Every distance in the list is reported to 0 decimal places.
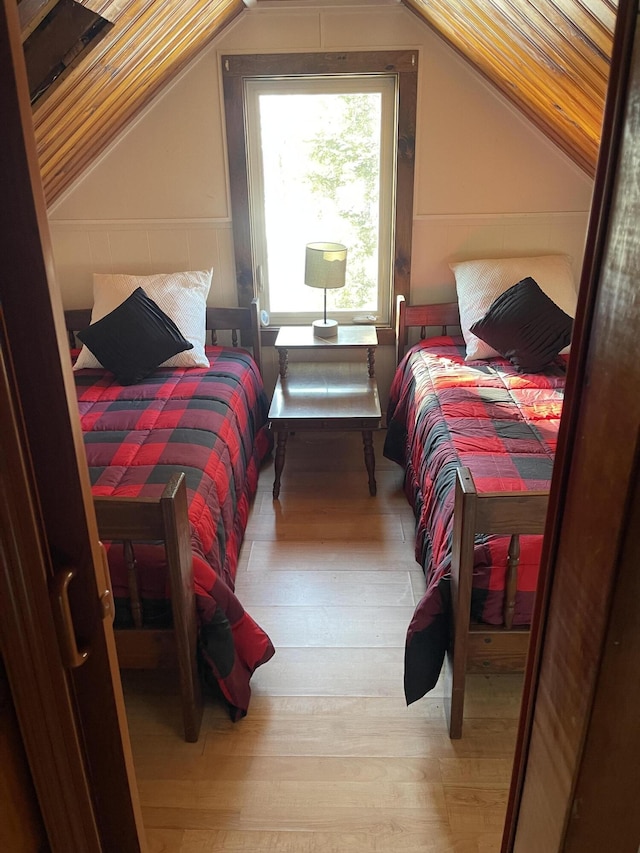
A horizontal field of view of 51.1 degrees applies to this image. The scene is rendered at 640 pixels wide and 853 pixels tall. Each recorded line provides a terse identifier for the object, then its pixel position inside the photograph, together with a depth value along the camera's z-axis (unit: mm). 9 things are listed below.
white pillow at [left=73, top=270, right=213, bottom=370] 3373
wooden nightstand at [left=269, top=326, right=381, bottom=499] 3135
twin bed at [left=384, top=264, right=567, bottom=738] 1811
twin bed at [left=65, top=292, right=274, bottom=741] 1824
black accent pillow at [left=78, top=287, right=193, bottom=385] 3205
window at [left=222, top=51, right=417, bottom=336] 3389
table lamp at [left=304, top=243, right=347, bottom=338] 3364
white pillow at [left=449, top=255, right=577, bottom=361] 3414
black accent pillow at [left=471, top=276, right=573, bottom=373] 3172
